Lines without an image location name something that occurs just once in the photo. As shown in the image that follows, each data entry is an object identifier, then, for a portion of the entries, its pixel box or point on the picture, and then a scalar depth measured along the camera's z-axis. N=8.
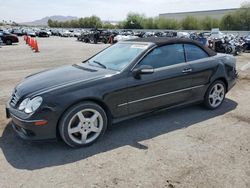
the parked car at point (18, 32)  51.94
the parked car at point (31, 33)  48.97
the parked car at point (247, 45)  18.92
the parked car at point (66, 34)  58.46
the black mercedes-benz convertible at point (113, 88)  3.78
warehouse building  101.75
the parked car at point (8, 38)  26.64
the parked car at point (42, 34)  50.53
